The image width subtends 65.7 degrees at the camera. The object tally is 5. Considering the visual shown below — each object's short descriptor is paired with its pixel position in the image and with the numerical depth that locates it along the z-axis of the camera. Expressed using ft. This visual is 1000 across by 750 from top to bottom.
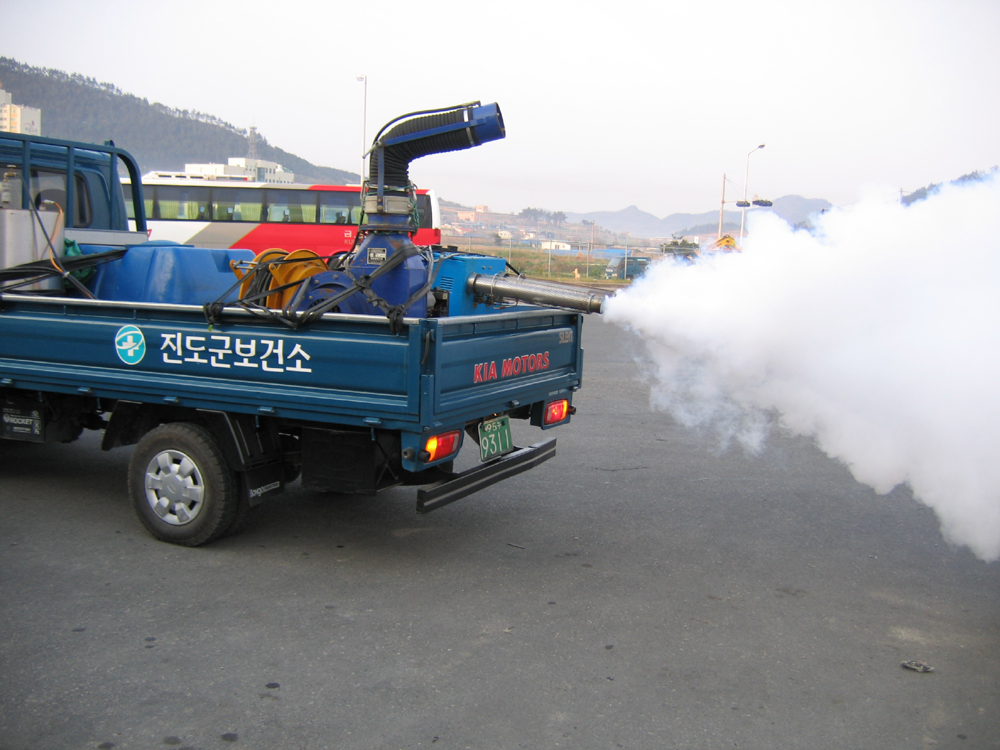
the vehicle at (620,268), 106.63
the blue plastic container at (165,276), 17.46
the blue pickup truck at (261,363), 13.60
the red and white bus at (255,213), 80.94
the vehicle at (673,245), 83.66
